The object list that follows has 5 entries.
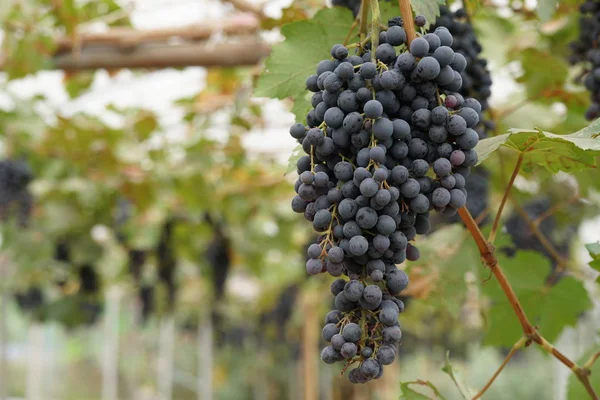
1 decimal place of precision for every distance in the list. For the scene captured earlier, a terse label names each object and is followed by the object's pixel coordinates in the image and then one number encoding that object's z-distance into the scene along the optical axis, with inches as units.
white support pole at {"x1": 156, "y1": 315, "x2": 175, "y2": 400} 478.6
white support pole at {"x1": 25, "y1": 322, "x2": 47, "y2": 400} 341.1
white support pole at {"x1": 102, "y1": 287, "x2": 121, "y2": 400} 427.0
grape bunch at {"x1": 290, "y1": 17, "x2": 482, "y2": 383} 45.3
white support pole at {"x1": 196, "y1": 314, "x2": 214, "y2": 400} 397.2
